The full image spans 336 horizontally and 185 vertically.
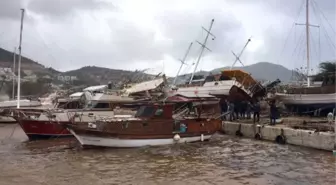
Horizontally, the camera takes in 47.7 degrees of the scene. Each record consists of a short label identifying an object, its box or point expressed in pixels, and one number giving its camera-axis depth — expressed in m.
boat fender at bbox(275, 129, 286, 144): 19.48
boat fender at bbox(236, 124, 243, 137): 23.53
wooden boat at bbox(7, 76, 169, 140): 23.81
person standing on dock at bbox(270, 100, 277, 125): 21.84
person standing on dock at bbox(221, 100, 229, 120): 29.22
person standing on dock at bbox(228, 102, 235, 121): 27.12
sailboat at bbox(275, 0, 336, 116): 26.41
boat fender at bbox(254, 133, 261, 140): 21.56
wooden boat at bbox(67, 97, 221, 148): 18.88
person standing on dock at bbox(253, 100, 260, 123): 23.91
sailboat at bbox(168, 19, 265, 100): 29.90
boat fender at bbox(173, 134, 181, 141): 20.19
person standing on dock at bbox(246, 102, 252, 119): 27.86
